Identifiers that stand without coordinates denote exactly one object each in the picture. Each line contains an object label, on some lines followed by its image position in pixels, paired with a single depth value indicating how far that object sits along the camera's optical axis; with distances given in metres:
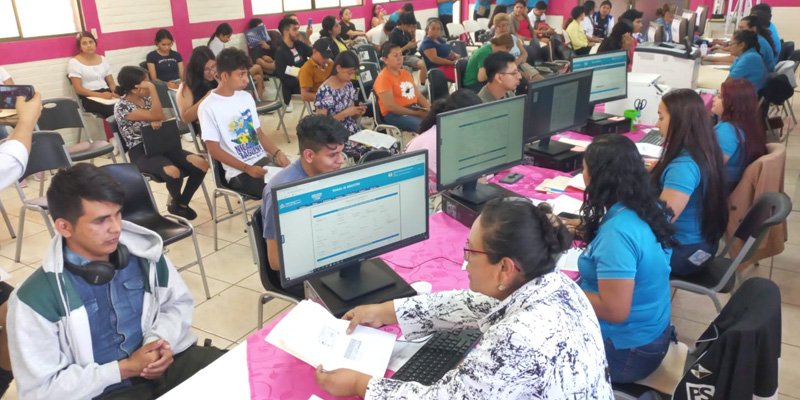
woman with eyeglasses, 1.19
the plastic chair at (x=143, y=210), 3.09
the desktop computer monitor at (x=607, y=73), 3.90
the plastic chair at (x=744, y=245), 2.27
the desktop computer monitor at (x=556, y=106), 3.17
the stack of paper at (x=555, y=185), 2.92
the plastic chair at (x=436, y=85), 5.50
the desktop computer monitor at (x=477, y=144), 2.48
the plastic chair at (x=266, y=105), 5.91
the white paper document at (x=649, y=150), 3.41
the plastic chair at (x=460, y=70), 5.68
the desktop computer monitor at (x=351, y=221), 1.74
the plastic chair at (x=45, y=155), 3.70
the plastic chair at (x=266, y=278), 2.27
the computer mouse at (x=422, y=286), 1.98
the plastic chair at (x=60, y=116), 4.84
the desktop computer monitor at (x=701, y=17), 8.87
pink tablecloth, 1.51
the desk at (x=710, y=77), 6.63
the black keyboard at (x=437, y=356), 1.55
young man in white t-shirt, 3.71
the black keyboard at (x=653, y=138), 3.67
